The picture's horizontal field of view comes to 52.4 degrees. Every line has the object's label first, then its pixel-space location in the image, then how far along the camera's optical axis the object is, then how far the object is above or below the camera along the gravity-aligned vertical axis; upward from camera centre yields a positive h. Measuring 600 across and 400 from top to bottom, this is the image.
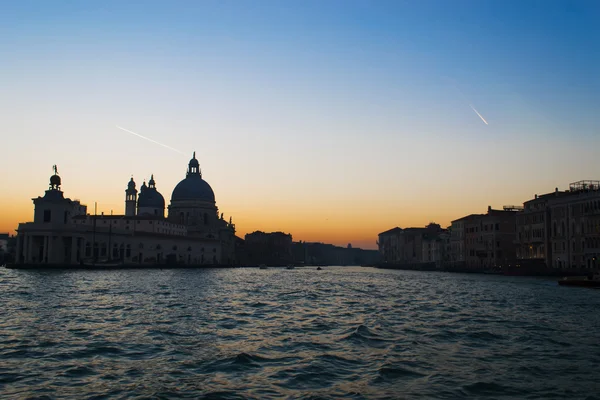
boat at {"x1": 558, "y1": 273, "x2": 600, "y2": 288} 47.55 -1.67
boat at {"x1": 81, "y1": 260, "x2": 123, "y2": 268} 94.43 -0.99
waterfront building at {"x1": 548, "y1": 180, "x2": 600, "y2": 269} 70.62 +4.05
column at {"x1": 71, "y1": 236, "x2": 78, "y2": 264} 95.25 +1.32
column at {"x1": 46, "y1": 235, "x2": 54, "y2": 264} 92.81 +0.95
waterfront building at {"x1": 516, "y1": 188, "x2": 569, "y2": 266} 81.62 +4.11
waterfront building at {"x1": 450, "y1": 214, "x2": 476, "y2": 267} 112.62 +3.24
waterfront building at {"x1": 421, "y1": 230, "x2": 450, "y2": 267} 128.62 +2.53
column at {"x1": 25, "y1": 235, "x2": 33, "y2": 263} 93.44 +1.25
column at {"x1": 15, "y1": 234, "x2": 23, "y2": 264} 94.47 +1.26
